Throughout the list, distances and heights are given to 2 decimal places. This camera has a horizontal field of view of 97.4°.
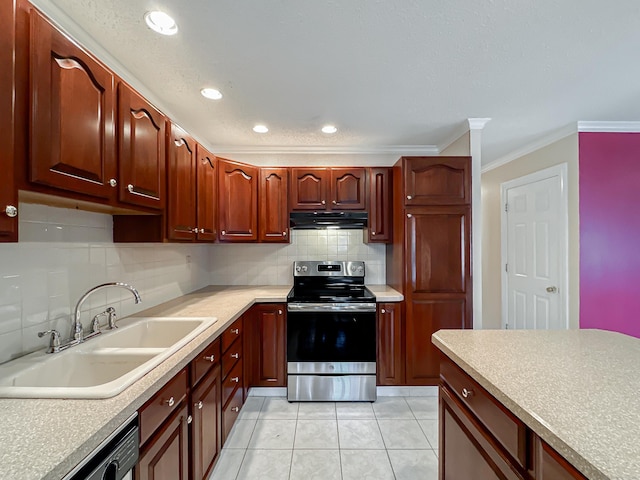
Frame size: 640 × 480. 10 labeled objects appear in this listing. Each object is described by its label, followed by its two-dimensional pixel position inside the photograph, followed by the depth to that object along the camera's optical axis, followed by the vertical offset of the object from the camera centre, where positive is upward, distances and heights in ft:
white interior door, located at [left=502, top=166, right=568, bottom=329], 8.71 -0.31
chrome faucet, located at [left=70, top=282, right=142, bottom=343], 4.25 -1.19
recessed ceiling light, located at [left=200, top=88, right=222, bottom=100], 6.29 +3.44
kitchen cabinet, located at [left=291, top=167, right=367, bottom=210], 9.19 +1.82
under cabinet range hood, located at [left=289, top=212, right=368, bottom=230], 9.05 +0.79
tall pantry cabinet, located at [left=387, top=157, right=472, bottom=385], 7.97 -0.28
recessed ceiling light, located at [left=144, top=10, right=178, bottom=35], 4.20 +3.43
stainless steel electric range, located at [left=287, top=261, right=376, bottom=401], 7.93 -3.00
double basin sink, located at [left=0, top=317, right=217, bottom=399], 2.84 -1.57
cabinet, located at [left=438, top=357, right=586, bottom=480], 2.35 -2.07
